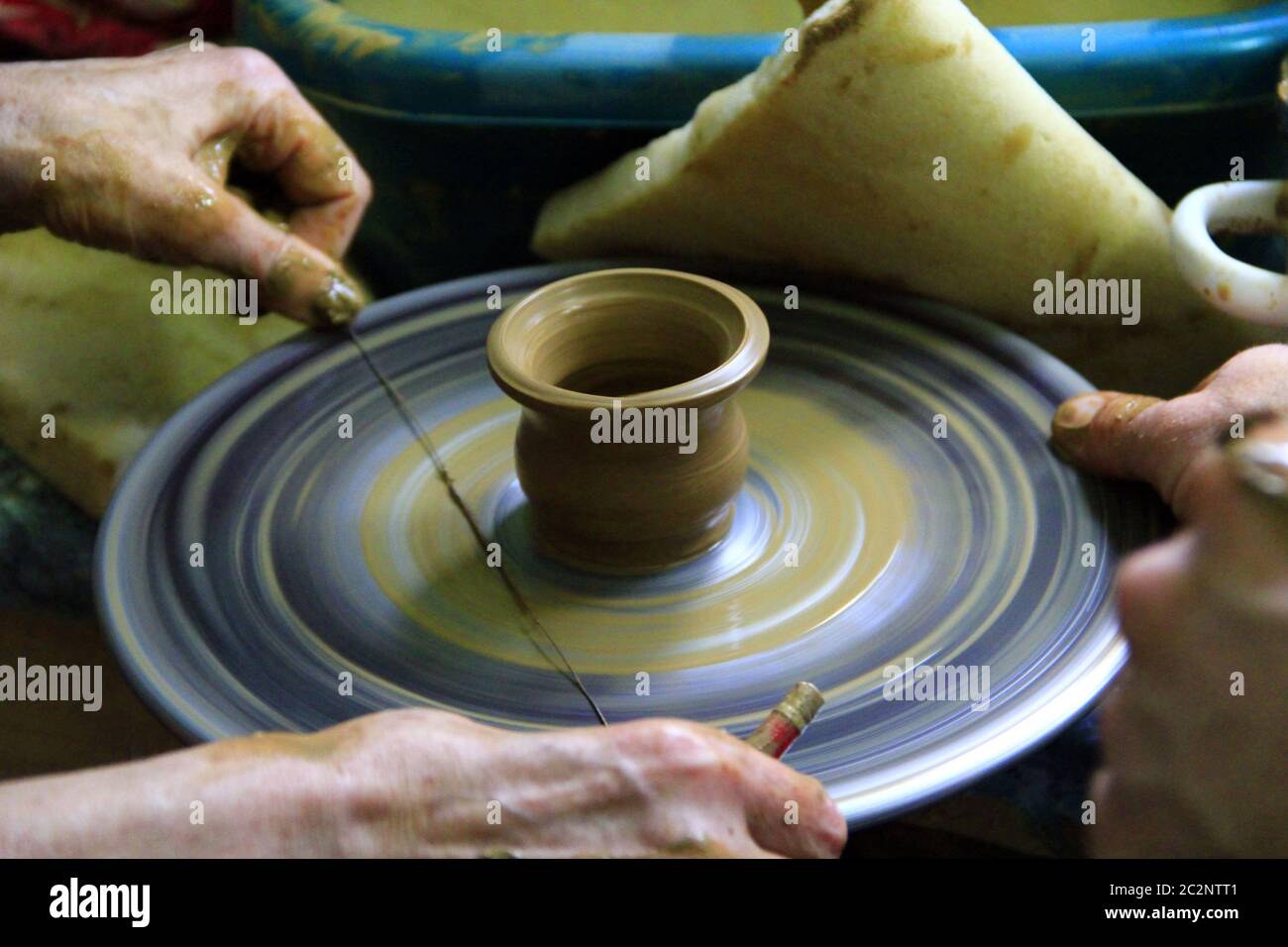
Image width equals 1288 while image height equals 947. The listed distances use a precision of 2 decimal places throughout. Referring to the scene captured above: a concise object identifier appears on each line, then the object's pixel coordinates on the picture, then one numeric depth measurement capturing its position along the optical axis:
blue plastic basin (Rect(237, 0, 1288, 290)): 0.71
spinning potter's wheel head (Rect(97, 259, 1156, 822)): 0.55
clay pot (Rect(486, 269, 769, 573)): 0.56
